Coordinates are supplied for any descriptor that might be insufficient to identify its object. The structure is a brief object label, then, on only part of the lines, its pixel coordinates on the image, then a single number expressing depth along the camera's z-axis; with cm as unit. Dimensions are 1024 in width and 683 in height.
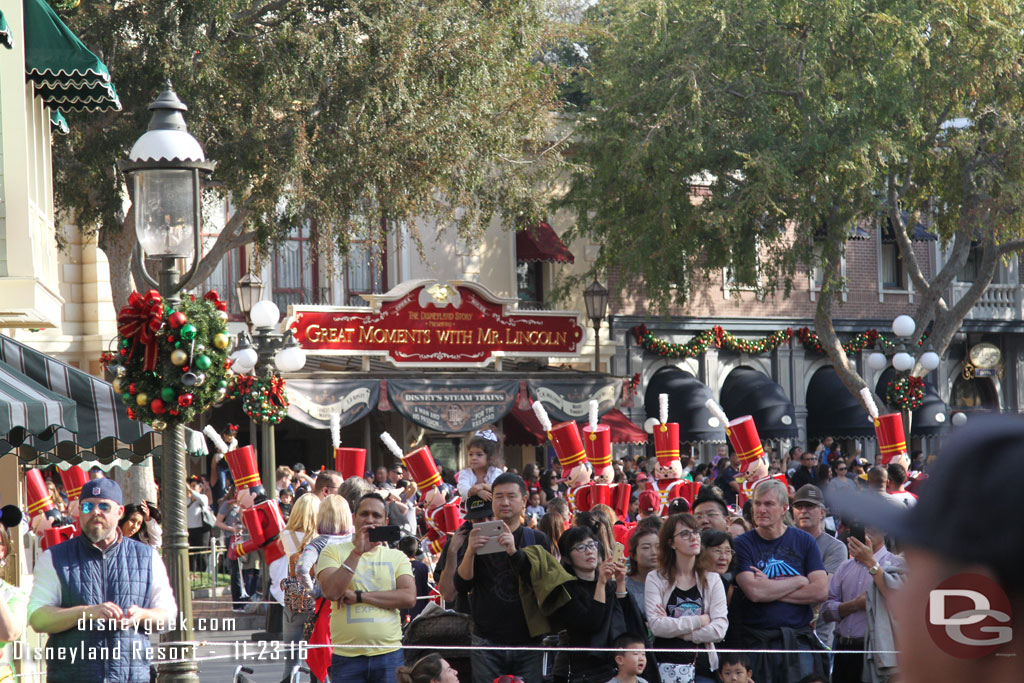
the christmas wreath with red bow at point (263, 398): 3403
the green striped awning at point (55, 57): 2373
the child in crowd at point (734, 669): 1552
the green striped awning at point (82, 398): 1828
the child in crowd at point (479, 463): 2358
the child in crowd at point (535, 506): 2920
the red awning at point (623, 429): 5250
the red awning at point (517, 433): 5272
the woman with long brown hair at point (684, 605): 1579
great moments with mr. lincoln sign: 4872
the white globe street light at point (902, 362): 4742
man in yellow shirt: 1582
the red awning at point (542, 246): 5453
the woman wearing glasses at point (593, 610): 1580
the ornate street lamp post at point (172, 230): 1614
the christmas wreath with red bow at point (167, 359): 1603
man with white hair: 1608
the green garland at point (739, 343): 5750
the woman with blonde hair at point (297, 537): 2033
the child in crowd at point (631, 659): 1530
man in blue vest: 1410
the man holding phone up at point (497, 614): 1608
